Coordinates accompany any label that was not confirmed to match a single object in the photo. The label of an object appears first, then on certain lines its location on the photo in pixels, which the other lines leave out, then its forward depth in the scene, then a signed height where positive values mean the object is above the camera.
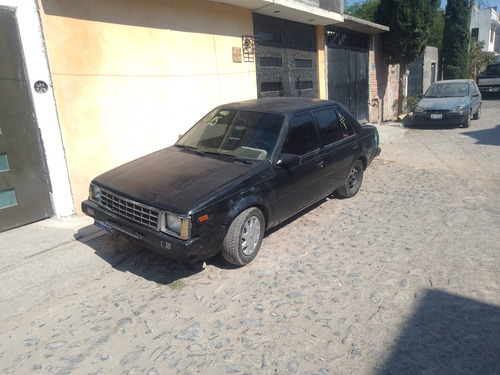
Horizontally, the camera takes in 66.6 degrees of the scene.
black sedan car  3.48 -0.86
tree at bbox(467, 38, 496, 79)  24.81 +0.95
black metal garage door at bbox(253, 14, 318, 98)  8.91 +0.78
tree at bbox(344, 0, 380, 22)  26.78 +5.36
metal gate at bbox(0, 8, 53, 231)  4.54 -0.37
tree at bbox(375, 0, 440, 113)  13.70 +1.91
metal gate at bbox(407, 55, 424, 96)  18.81 +0.08
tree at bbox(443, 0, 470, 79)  21.00 +2.02
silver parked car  12.45 -0.94
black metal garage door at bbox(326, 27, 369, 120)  11.86 +0.50
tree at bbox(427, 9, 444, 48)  26.34 +2.77
